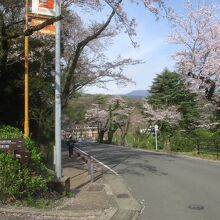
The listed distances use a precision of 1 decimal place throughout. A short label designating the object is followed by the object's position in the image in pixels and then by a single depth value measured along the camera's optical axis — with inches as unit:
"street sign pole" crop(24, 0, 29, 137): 605.0
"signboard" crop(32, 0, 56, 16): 516.4
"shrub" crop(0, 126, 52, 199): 393.4
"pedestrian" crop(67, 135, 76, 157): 1338.6
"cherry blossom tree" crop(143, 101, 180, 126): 2119.8
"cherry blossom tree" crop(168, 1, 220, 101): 1311.5
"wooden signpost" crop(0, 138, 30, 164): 402.6
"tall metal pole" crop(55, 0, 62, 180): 512.7
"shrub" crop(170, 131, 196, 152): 1624.0
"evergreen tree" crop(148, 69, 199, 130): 2155.5
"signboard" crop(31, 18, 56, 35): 547.6
